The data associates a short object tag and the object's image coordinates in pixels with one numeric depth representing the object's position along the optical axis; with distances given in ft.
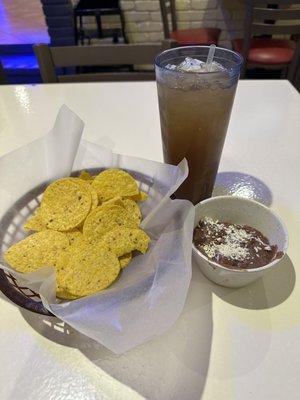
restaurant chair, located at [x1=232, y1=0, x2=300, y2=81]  5.35
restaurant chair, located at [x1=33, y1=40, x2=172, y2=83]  3.62
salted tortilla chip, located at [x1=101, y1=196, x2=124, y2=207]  1.85
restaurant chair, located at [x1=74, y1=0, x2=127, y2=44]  8.55
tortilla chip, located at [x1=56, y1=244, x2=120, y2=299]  1.50
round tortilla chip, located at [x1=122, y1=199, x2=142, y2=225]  1.88
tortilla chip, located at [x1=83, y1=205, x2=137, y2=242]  1.77
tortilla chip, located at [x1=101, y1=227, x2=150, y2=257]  1.65
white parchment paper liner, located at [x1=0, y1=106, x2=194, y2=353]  1.34
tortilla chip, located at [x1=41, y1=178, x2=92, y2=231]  1.83
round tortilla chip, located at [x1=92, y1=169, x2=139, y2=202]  1.92
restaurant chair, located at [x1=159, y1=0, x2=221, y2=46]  7.70
